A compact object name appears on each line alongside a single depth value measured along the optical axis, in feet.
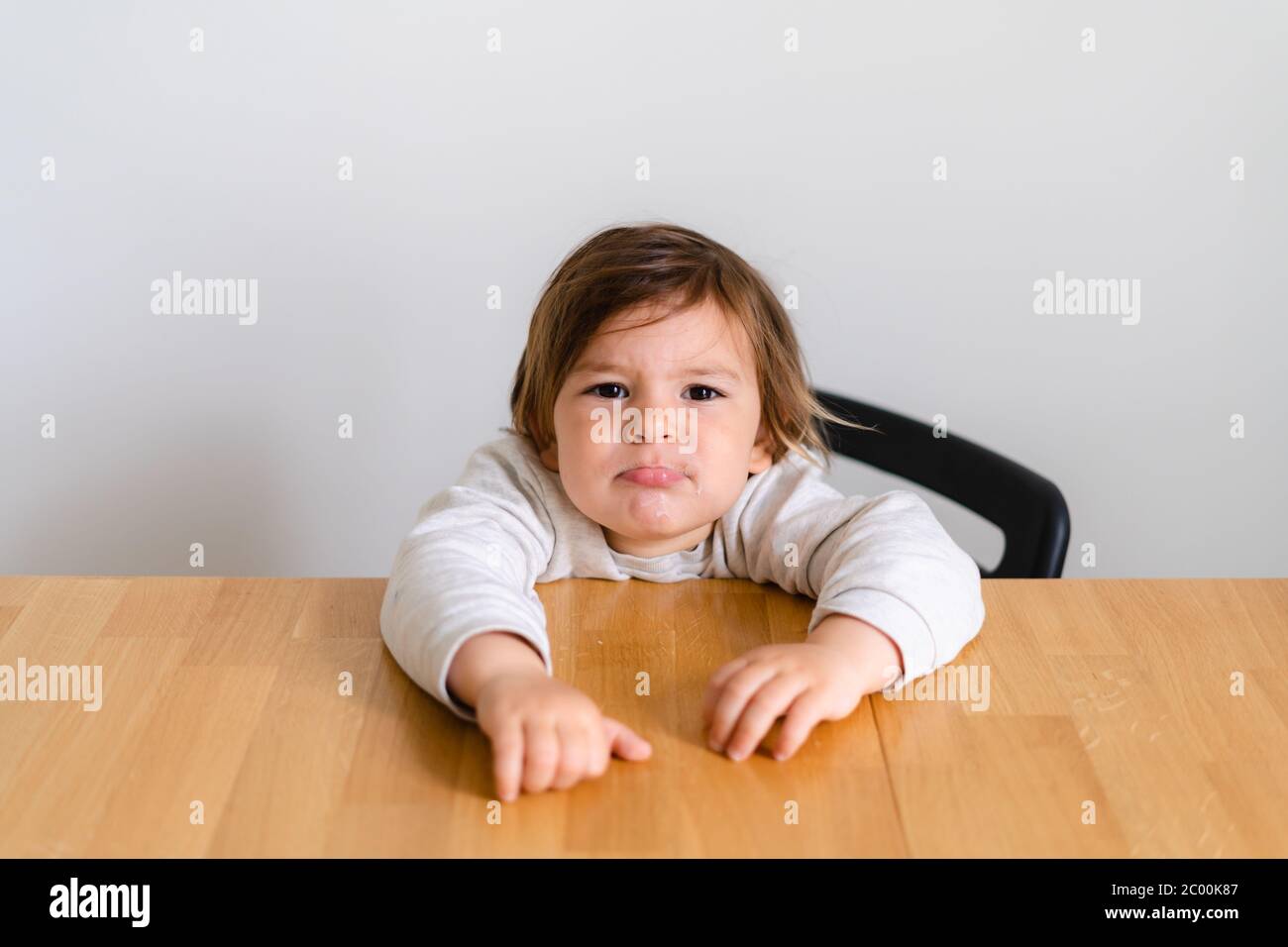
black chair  4.77
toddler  3.10
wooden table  2.69
